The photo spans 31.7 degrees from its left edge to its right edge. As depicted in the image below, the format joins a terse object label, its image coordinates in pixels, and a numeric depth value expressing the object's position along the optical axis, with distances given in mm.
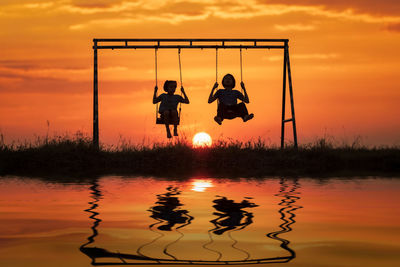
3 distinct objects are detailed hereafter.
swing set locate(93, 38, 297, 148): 20938
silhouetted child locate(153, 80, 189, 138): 20203
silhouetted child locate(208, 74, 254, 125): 20375
